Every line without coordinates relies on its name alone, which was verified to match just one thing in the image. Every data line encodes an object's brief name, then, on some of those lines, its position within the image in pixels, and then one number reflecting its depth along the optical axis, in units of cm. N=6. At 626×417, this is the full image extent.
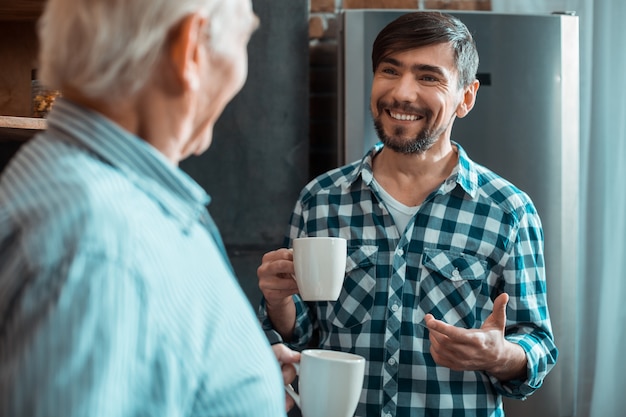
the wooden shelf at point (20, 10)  159
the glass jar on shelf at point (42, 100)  157
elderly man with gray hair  52
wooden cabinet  174
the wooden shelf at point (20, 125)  139
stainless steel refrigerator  208
